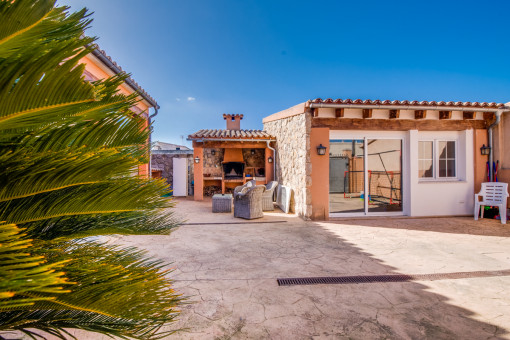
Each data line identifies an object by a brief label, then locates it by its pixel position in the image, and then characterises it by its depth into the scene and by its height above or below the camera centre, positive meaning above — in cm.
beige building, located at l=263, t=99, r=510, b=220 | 634 +80
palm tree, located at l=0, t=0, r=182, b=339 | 66 -2
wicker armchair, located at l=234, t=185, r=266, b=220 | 655 -86
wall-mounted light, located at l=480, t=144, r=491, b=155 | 666 +67
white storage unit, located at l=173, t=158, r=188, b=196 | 1152 -31
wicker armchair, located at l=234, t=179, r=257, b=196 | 725 -40
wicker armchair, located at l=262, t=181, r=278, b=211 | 774 -89
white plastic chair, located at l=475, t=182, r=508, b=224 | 595 -58
